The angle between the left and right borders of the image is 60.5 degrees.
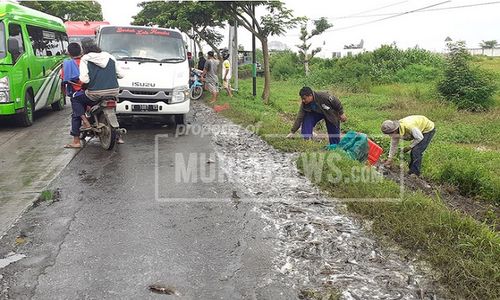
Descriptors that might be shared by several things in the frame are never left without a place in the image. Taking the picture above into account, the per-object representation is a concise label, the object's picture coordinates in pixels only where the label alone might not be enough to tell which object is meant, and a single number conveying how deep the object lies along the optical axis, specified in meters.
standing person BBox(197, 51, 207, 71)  19.06
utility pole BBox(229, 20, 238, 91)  19.31
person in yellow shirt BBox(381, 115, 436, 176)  6.77
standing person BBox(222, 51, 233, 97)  16.38
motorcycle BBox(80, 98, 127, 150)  6.98
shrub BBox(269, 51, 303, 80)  36.47
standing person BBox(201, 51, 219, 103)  14.69
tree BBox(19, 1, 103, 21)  36.16
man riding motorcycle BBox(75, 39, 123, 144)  6.71
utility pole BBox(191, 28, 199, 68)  31.84
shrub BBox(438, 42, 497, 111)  15.95
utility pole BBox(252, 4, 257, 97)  17.78
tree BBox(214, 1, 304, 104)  15.97
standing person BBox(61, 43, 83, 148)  7.22
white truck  8.48
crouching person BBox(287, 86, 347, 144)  7.29
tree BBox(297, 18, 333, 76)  33.56
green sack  6.58
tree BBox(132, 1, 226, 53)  21.35
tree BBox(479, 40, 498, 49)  69.31
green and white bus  8.60
